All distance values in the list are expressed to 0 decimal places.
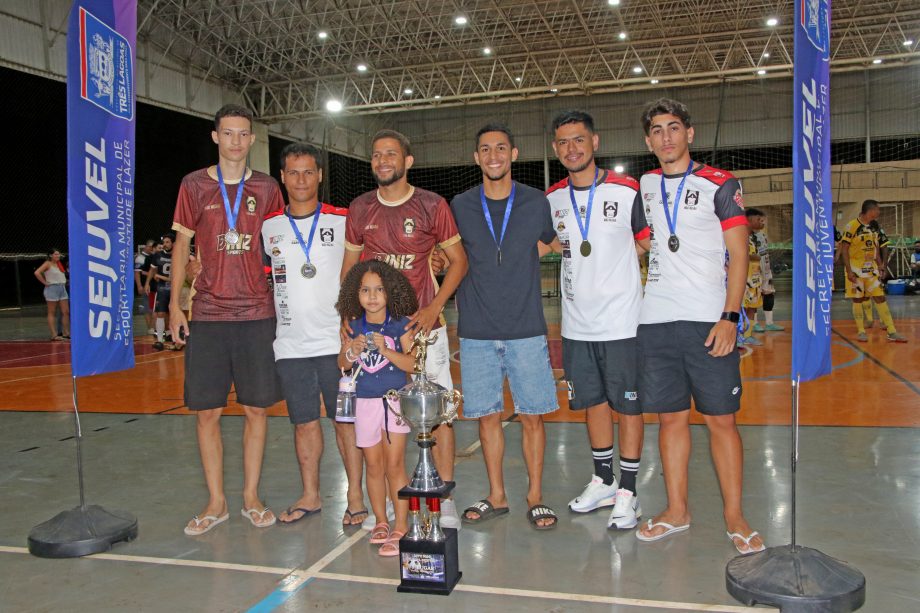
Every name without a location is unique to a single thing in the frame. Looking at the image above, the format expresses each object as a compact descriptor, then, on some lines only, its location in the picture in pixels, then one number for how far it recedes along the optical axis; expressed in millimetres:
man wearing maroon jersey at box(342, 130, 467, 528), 3592
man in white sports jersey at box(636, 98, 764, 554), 3256
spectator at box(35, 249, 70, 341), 13297
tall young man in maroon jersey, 3744
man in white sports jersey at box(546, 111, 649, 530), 3613
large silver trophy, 2941
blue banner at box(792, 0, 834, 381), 2760
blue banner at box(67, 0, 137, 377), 3500
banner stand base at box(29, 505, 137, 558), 3354
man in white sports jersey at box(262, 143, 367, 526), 3762
